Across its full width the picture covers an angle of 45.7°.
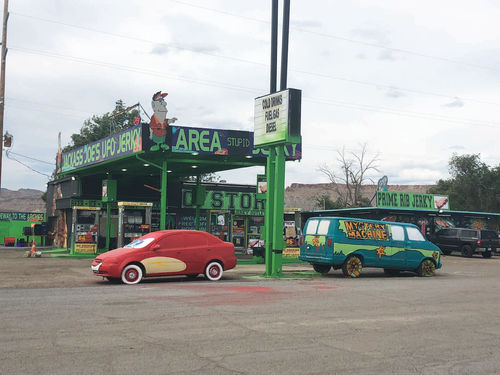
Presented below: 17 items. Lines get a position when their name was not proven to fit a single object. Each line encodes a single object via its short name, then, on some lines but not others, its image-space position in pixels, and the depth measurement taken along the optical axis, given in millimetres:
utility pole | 30812
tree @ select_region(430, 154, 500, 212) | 72625
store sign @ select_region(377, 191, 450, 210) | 48656
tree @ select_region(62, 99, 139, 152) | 61625
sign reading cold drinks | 20453
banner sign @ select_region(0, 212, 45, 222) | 49038
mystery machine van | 20359
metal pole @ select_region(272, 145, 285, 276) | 20766
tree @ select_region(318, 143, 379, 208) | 71375
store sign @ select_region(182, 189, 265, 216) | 41438
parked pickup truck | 39094
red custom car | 17047
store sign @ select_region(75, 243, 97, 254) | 30578
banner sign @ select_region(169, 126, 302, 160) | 25656
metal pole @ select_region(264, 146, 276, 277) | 20844
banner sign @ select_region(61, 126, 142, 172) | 25864
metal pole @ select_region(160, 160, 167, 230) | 25825
